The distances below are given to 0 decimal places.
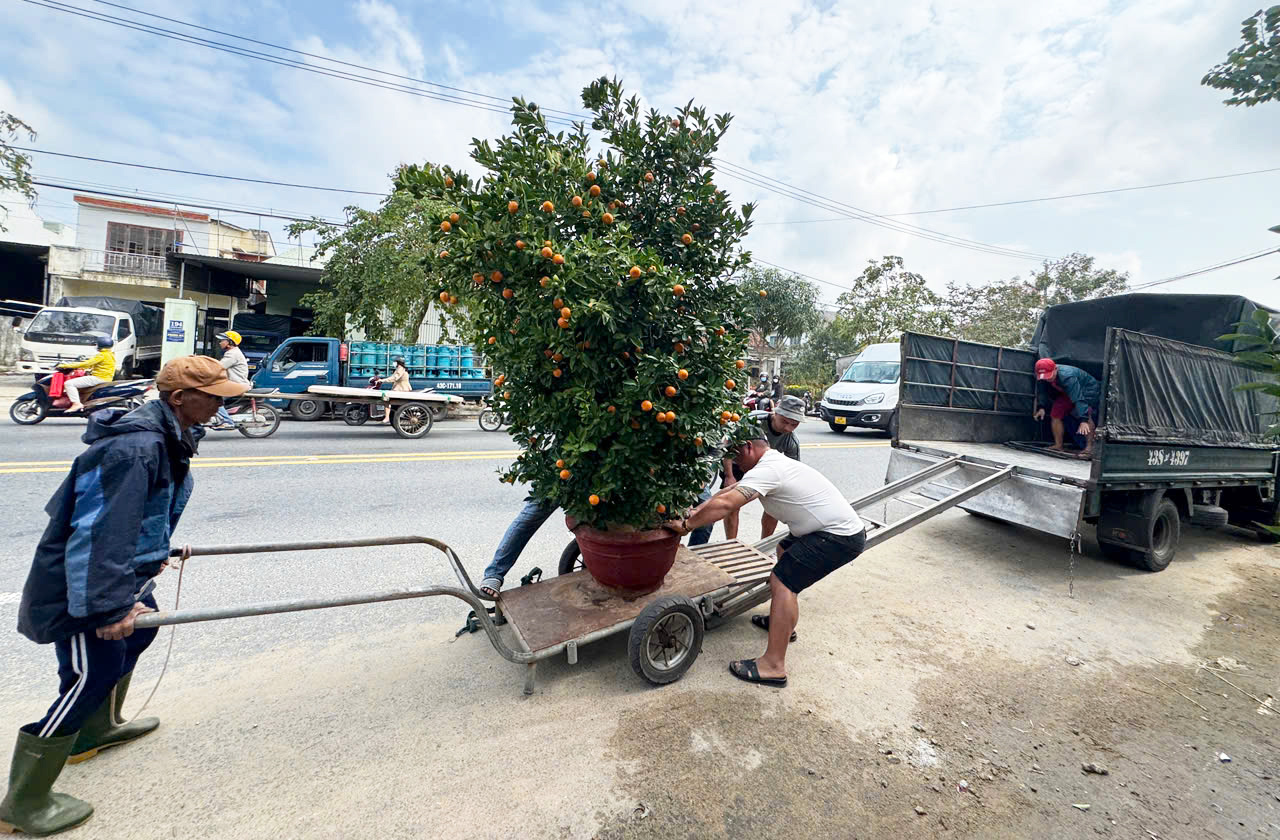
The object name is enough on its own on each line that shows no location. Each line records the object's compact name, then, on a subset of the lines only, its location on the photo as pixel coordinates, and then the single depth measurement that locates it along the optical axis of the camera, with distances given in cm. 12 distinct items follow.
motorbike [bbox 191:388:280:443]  980
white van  1399
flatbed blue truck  1231
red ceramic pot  312
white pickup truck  1316
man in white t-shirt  313
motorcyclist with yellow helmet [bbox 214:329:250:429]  951
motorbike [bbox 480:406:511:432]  1259
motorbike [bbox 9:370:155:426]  947
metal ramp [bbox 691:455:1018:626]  360
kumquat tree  269
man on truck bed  685
